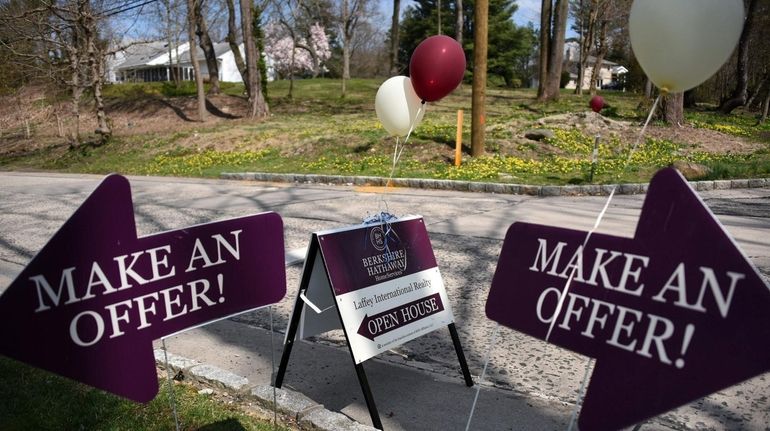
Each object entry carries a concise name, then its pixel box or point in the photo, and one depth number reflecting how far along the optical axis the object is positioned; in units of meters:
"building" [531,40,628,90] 68.64
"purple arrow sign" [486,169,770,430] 2.03
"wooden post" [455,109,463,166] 14.06
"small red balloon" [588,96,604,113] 14.92
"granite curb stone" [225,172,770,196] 11.60
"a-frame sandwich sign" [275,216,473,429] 3.29
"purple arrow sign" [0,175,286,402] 2.30
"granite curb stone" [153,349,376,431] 3.11
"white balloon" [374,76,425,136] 4.08
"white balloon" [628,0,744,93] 2.32
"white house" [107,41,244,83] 71.94
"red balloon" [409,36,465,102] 3.81
